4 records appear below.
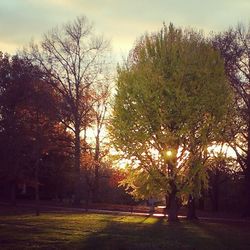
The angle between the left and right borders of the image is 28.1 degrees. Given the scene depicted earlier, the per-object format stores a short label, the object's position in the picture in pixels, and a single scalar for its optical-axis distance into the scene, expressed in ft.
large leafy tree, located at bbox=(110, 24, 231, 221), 105.70
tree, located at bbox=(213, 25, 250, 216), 136.46
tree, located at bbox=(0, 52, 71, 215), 121.70
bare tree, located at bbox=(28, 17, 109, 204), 168.35
